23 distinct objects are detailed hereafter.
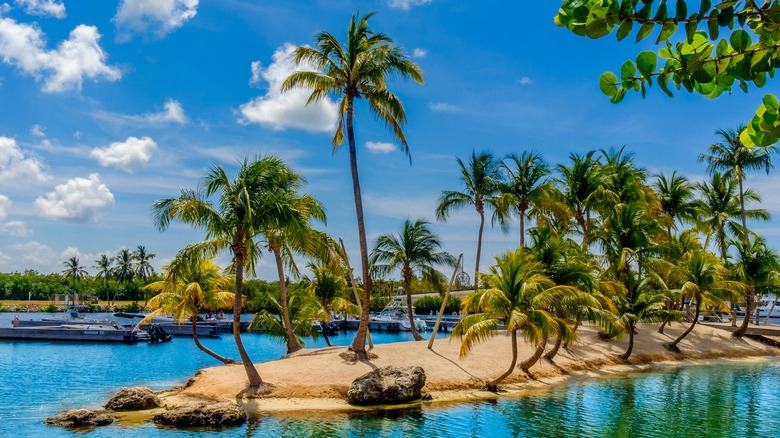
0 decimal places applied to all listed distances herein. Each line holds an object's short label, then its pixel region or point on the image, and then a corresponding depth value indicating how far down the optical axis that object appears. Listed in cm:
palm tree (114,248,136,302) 10962
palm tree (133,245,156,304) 10925
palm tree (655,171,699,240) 3984
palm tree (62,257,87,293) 11725
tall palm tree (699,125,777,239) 3981
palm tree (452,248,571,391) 1823
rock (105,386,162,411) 1623
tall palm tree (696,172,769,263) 4250
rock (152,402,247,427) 1460
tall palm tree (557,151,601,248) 3522
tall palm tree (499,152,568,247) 3341
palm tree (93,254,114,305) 11194
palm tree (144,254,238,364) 2253
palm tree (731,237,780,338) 3384
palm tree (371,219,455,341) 3022
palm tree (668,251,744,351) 3045
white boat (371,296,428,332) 5756
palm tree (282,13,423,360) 2158
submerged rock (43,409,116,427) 1440
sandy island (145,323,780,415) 1775
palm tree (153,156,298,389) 1706
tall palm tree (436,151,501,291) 3259
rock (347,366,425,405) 1730
